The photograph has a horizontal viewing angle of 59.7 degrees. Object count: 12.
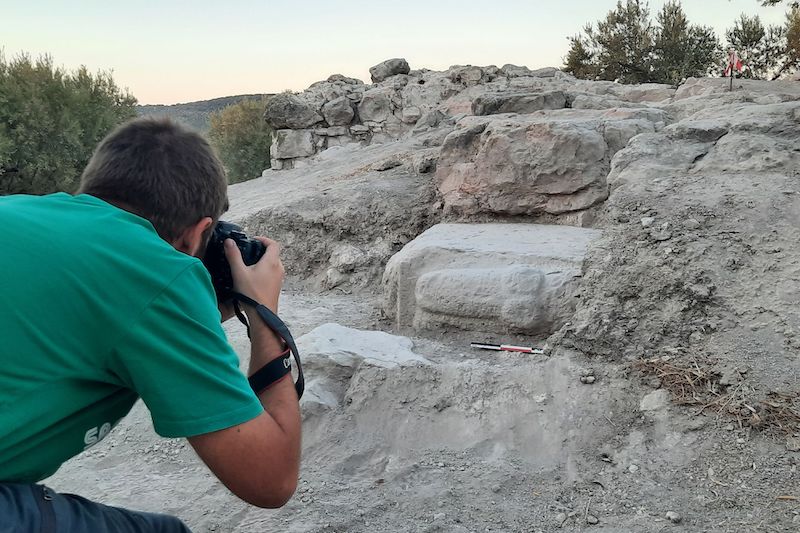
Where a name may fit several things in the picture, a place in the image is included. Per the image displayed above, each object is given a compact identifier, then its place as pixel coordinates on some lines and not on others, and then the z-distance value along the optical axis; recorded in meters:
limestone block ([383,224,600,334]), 3.60
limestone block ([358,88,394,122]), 12.30
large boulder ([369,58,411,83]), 13.12
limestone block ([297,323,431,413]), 3.25
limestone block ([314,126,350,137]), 12.32
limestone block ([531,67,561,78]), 11.67
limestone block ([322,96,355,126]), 12.29
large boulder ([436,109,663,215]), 4.75
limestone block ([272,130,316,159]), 12.20
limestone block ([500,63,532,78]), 11.75
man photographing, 1.17
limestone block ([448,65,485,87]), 11.72
